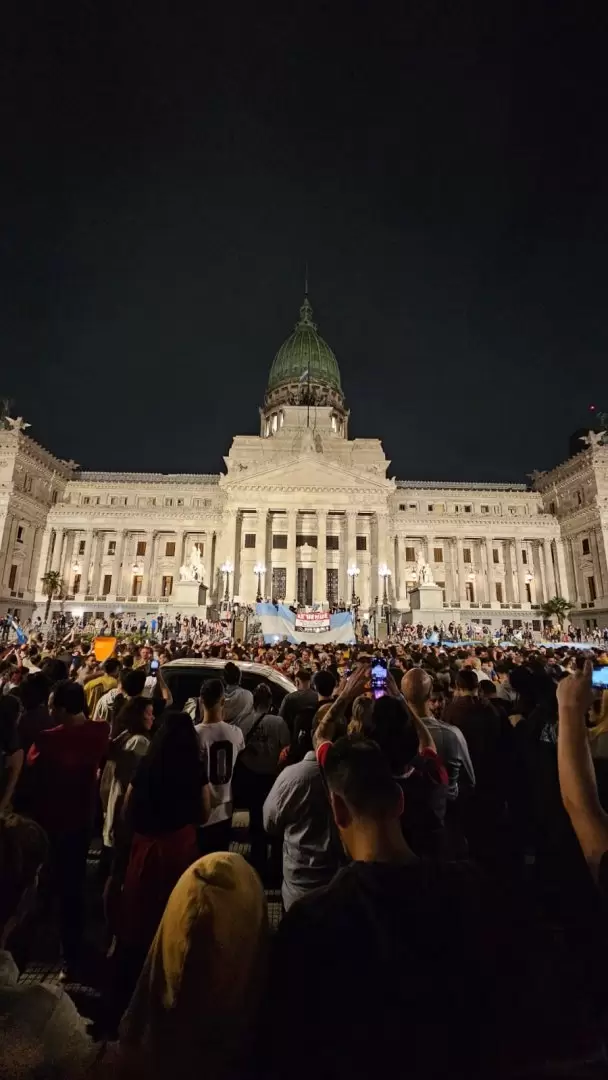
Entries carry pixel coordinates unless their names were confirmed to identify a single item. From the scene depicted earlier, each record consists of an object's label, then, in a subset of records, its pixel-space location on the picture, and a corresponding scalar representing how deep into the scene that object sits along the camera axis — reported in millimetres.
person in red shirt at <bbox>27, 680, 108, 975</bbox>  4402
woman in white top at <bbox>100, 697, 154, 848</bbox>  4836
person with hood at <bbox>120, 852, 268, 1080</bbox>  1231
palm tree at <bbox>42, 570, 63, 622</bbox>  50469
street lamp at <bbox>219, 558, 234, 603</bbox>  45094
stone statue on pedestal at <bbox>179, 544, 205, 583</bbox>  43781
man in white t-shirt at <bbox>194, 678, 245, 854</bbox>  4605
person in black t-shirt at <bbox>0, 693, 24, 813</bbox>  4109
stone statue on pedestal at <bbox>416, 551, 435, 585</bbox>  46344
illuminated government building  51344
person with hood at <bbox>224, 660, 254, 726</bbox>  6770
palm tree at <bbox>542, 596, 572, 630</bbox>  48625
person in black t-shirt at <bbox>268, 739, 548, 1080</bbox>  1248
